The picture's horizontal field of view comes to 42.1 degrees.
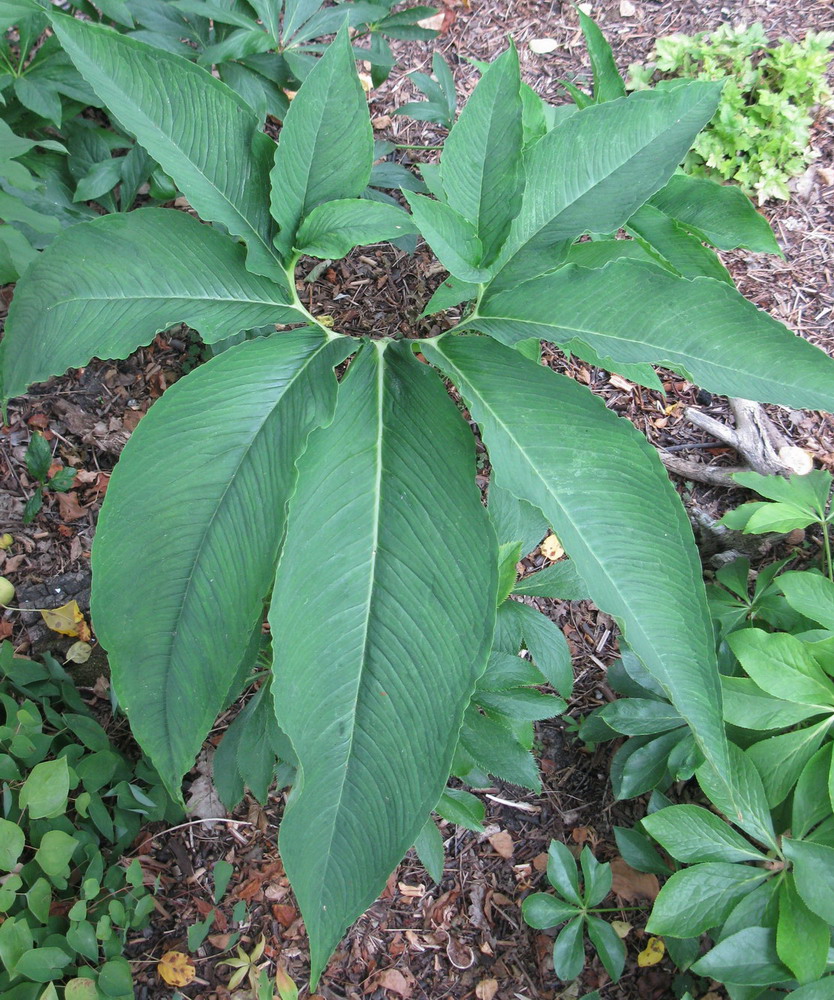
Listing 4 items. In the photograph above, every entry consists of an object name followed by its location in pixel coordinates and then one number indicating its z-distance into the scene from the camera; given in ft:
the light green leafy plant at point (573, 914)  2.28
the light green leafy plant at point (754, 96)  3.17
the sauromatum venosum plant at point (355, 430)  1.66
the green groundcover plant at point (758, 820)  2.03
